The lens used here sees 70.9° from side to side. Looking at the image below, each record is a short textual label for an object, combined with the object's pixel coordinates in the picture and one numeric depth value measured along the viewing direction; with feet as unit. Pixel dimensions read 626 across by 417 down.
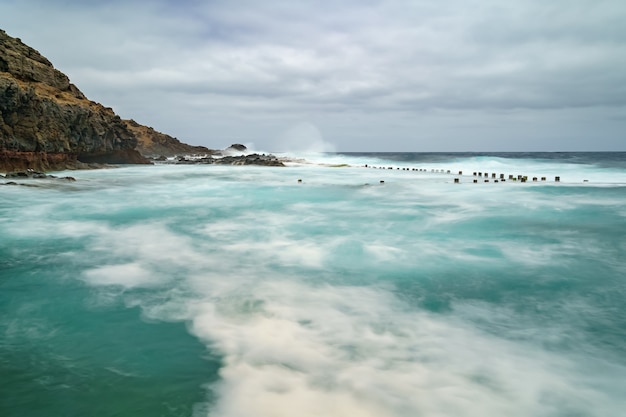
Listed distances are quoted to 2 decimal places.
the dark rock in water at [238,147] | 418.72
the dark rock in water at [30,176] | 86.07
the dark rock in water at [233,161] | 174.81
